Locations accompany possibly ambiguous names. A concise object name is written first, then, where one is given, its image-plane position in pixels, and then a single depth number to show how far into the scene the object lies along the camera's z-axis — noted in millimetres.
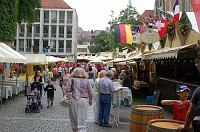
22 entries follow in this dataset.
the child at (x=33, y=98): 11491
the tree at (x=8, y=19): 24031
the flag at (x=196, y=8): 7035
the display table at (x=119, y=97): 9719
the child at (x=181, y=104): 5133
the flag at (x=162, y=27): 13906
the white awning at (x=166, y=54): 9255
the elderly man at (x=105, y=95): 8844
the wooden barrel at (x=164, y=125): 4459
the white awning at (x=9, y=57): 11430
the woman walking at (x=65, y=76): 14659
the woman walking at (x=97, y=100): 9478
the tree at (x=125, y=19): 36406
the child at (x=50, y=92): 13046
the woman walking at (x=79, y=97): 6836
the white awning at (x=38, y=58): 22200
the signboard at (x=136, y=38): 18078
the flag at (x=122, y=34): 16734
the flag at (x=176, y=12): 13091
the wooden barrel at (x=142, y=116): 5691
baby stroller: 11469
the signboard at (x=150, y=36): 14101
